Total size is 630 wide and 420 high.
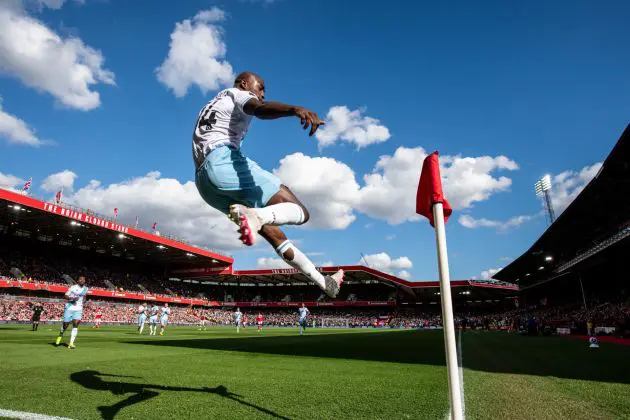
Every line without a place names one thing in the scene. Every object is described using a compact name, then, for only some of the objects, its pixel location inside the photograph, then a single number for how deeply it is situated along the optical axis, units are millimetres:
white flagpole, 2150
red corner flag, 2572
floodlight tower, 62250
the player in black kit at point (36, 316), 20094
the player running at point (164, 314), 24072
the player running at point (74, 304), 10320
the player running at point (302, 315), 26588
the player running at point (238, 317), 30544
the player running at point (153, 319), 22547
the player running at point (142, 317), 23047
